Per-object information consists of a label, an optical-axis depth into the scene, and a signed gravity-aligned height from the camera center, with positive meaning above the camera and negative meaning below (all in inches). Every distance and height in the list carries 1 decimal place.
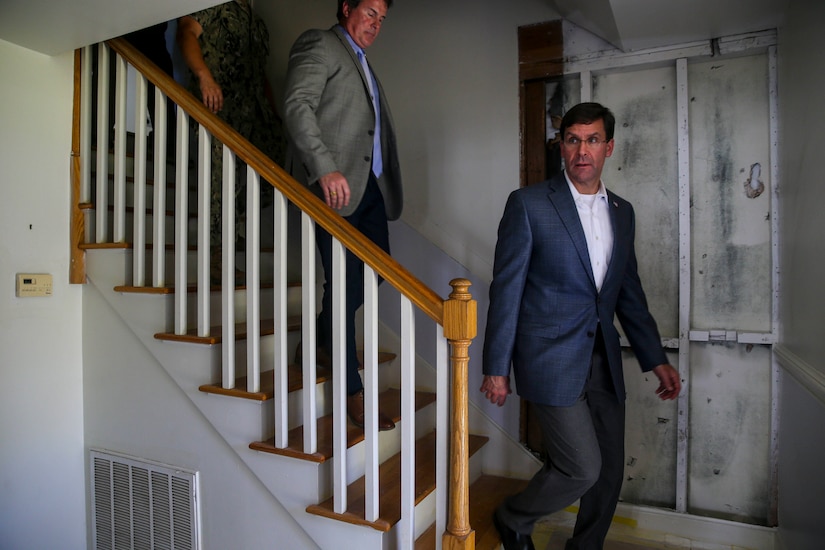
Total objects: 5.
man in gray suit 66.3 +20.1
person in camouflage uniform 93.6 +39.4
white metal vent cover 76.2 -36.2
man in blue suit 64.1 -5.5
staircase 59.7 -18.7
